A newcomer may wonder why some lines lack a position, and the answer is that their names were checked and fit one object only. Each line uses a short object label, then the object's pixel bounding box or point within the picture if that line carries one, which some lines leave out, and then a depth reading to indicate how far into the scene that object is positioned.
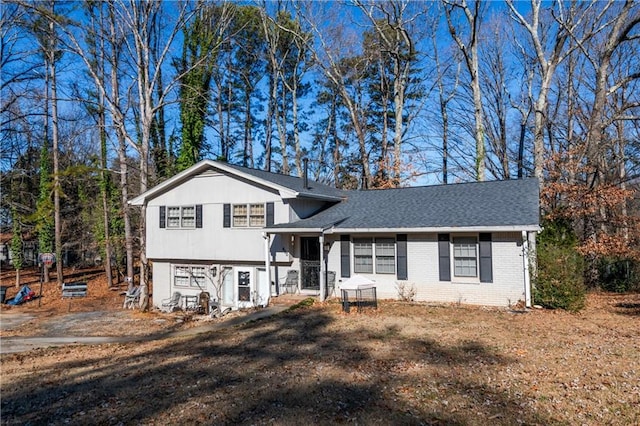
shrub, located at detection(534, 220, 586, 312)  12.23
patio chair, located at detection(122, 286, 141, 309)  19.08
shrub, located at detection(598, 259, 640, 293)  16.95
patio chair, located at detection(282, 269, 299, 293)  16.03
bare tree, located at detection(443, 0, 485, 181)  22.49
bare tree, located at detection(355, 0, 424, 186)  25.06
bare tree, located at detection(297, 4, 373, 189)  27.25
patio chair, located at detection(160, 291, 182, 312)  18.19
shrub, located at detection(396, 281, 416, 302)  14.05
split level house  13.10
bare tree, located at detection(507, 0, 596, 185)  20.16
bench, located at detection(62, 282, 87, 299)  20.20
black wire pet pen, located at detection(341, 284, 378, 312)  12.66
